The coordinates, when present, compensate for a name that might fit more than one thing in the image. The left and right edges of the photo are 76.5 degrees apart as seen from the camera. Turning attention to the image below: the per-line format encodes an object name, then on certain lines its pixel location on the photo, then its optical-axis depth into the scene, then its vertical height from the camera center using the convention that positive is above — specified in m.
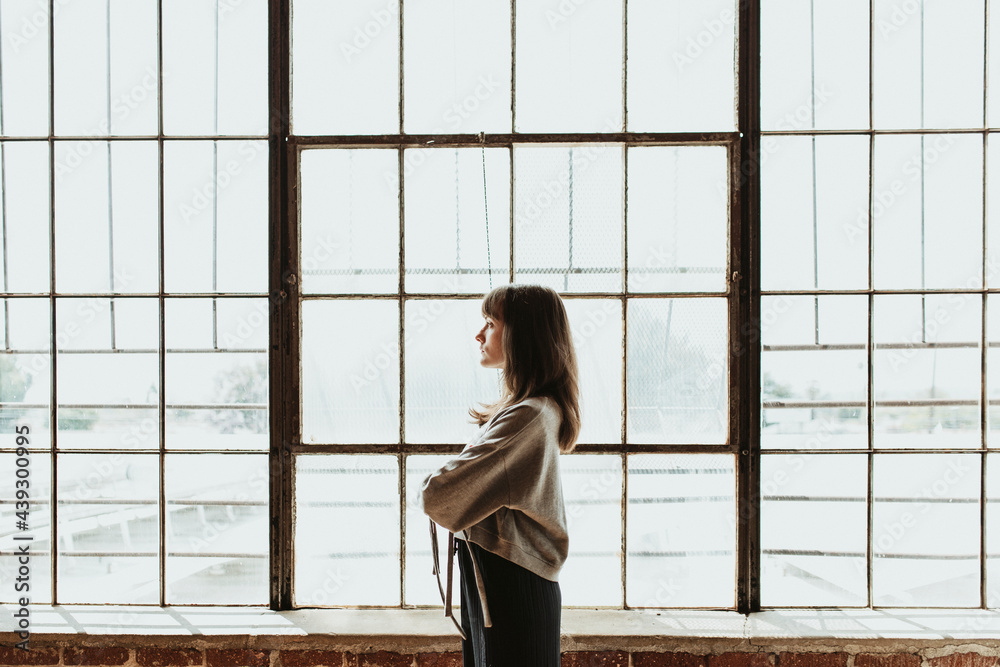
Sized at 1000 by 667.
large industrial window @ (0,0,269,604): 2.02 +0.11
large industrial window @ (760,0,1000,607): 1.98 +0.08
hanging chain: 1.99 +0.41
